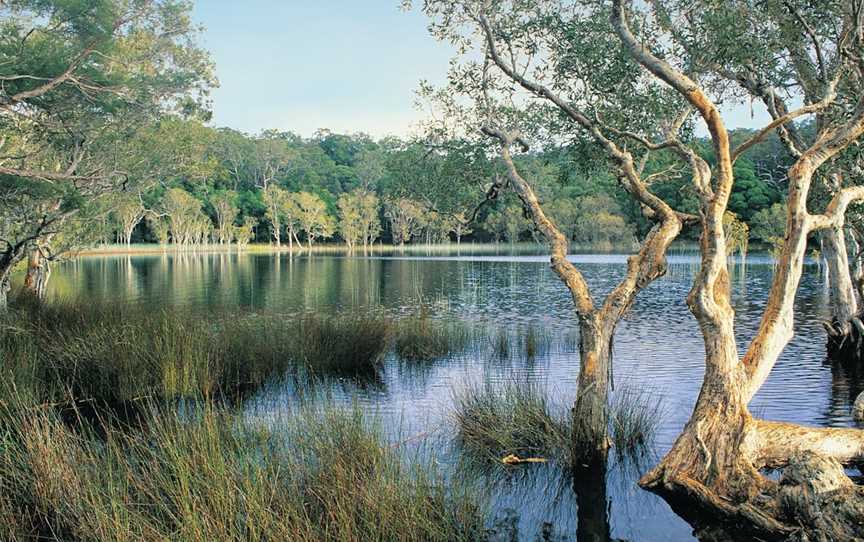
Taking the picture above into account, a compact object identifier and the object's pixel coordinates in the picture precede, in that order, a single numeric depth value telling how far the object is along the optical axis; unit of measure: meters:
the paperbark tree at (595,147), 6.96
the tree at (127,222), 52.37
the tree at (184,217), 61.59
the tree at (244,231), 73.94
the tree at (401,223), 76.28
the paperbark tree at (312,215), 73.44
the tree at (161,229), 67.69
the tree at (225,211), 70.50
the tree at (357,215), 75.75
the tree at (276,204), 73.56
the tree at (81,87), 10.23
